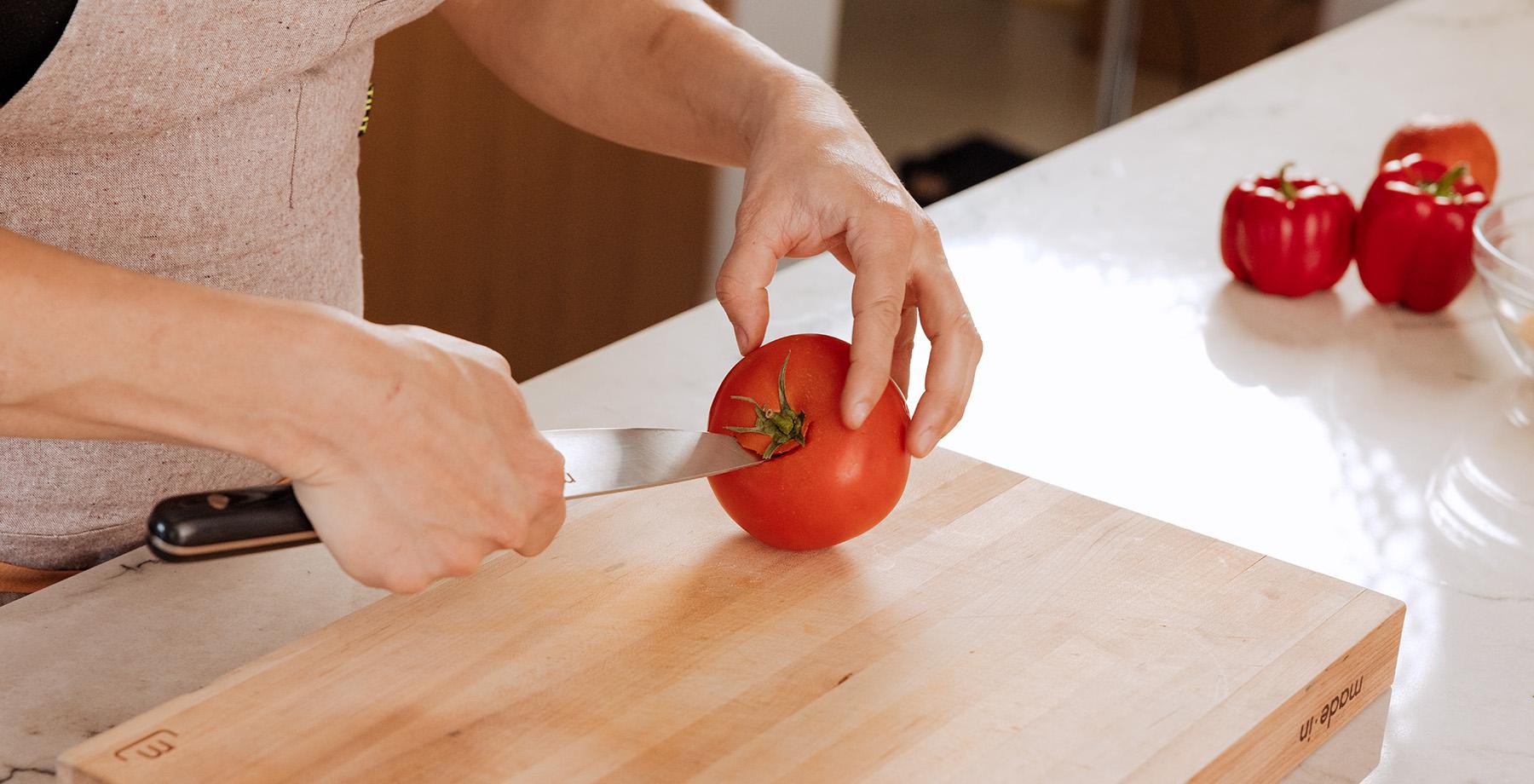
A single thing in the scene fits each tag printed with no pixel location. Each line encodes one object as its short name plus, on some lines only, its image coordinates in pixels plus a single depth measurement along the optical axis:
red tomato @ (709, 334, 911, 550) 0.95
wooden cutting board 0.79
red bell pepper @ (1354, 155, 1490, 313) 1.46
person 0.73
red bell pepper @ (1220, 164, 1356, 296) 1.49
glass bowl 1.33
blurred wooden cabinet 2.72
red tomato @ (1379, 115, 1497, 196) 1.61
